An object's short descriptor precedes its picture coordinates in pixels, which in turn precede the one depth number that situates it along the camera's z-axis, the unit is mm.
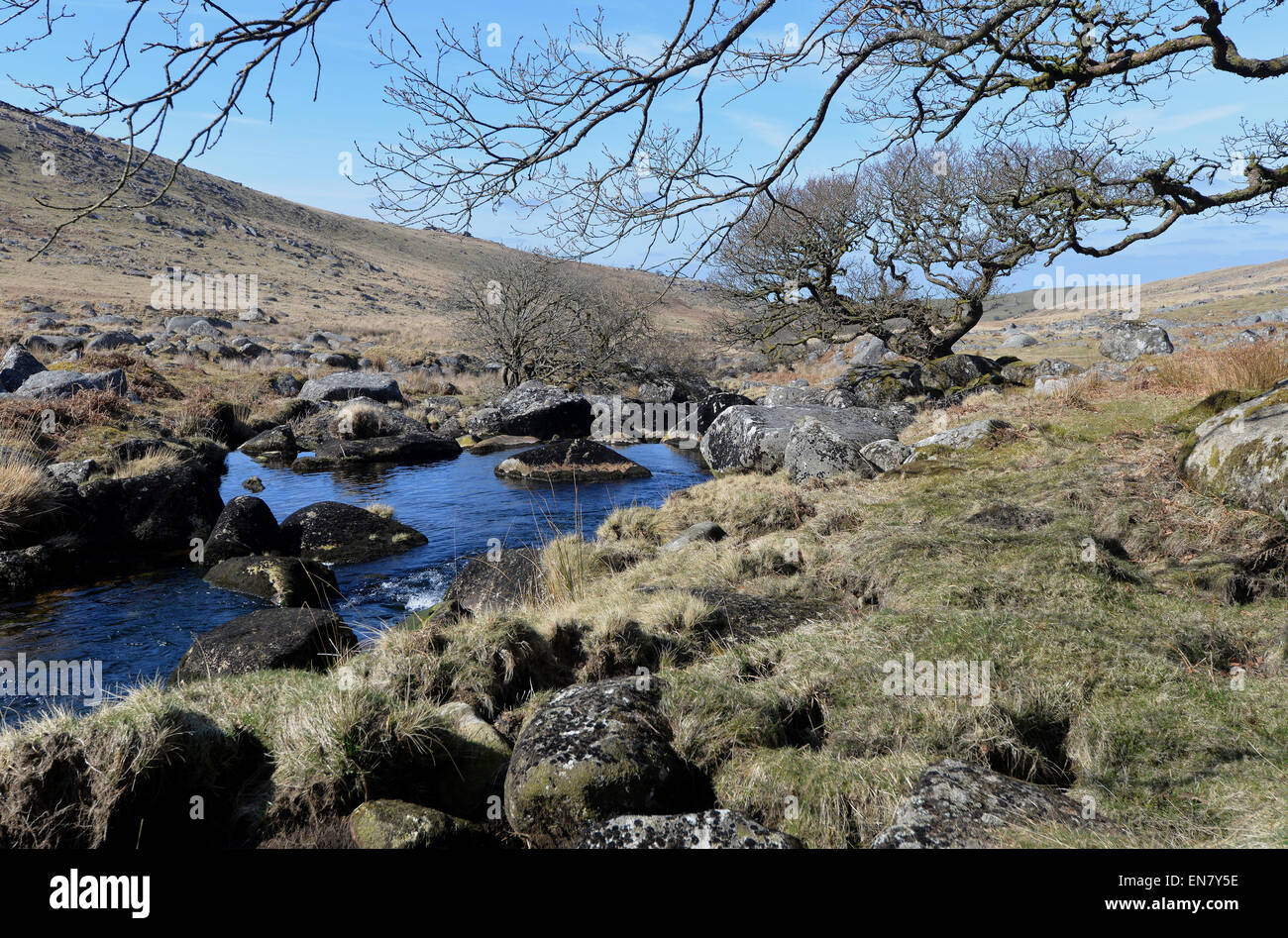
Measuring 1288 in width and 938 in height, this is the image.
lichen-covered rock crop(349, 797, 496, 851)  3801
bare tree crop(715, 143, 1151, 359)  18703
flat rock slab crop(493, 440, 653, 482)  18188
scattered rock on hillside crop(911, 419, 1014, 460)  11328
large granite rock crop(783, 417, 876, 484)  12586
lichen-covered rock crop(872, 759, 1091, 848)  3381
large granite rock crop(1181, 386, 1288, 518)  6652
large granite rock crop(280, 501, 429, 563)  12133
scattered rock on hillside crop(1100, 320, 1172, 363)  26000
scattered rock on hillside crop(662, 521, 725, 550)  10303
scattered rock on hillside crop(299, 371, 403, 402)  25484
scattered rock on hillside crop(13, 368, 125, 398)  17344
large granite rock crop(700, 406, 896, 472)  14172
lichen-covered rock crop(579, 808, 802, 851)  3518
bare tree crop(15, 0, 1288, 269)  3516
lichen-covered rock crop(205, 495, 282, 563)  11648
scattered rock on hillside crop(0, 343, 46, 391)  19578
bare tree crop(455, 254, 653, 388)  29312
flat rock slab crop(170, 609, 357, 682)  6941
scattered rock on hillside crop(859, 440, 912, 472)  12242
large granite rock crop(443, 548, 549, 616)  8844
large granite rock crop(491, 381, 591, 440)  23906
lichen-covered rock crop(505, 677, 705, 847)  4035
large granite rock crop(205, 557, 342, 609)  10086
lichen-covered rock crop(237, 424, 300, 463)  20703
